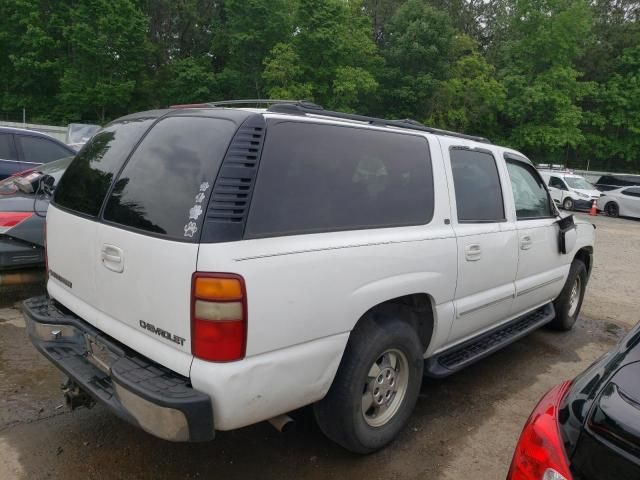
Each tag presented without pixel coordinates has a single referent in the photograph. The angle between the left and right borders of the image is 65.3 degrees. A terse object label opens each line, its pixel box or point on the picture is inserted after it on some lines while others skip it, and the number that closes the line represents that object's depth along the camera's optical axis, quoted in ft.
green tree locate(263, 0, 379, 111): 89.40
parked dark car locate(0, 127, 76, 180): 24.67
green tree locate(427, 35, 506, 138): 100.78
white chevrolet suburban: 7.09
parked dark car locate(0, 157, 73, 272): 16.02
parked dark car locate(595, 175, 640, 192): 79.00
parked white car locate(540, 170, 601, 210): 70.85
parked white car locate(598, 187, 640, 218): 67.46
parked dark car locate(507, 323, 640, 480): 4.68
